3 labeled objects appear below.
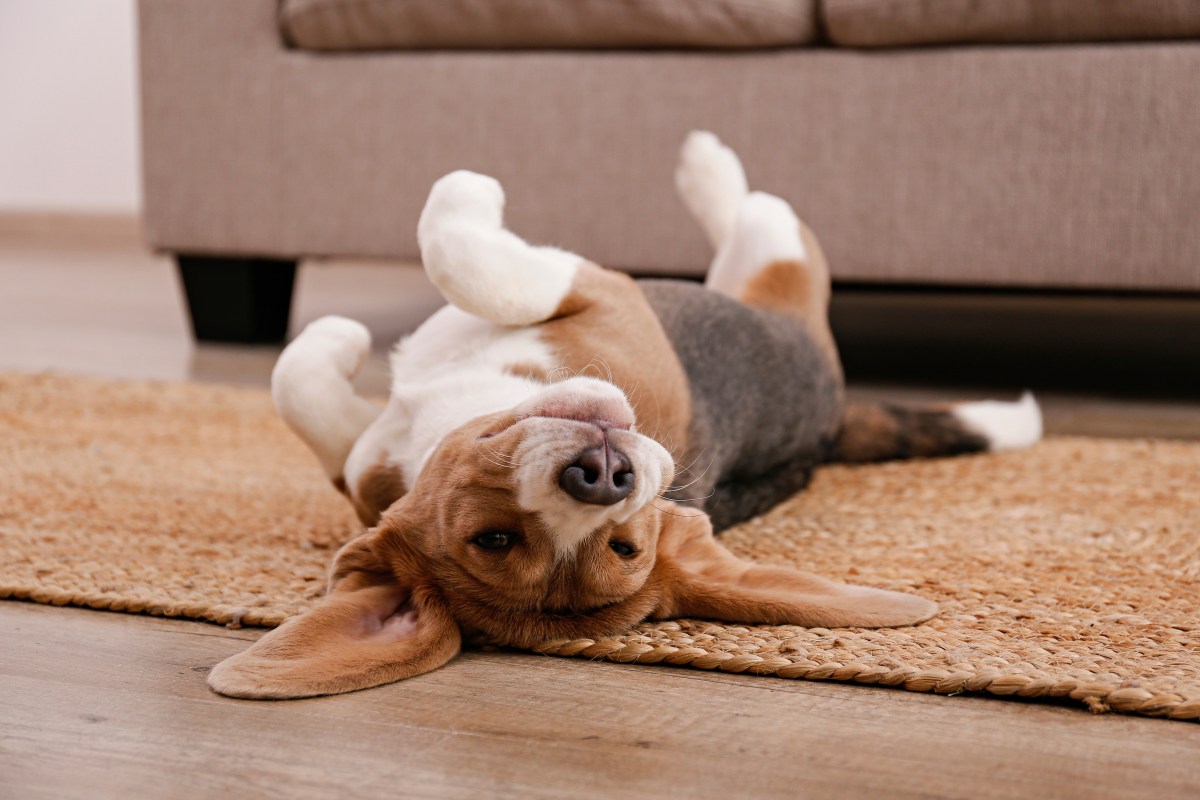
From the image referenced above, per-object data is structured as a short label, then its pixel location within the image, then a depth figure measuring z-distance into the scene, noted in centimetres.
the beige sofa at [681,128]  144
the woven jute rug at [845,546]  90
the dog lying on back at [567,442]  88
